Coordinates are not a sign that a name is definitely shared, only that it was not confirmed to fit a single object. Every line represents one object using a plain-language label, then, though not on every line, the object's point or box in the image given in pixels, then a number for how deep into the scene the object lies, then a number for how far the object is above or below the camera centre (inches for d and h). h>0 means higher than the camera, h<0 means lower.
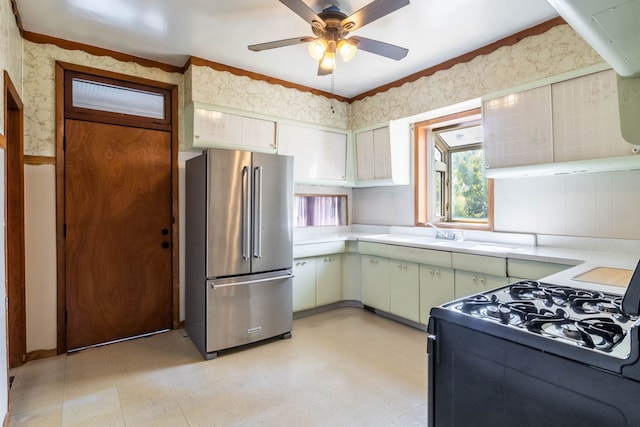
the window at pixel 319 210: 163.0 +2.5
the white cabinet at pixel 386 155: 150.3 +28.0
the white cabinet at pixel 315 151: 149.4 +30.4
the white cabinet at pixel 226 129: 124.6 +34.8
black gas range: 31.7 -16.6
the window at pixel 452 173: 137.0 +18.4
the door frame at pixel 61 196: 109.6 +7.1
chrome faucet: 133.7 -8.5
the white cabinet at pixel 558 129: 88.4 +25.2
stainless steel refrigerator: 106.7 -11.4
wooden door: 113.5 -5.6
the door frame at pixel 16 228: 98.9 -3.2
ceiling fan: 80.7 +48.7
